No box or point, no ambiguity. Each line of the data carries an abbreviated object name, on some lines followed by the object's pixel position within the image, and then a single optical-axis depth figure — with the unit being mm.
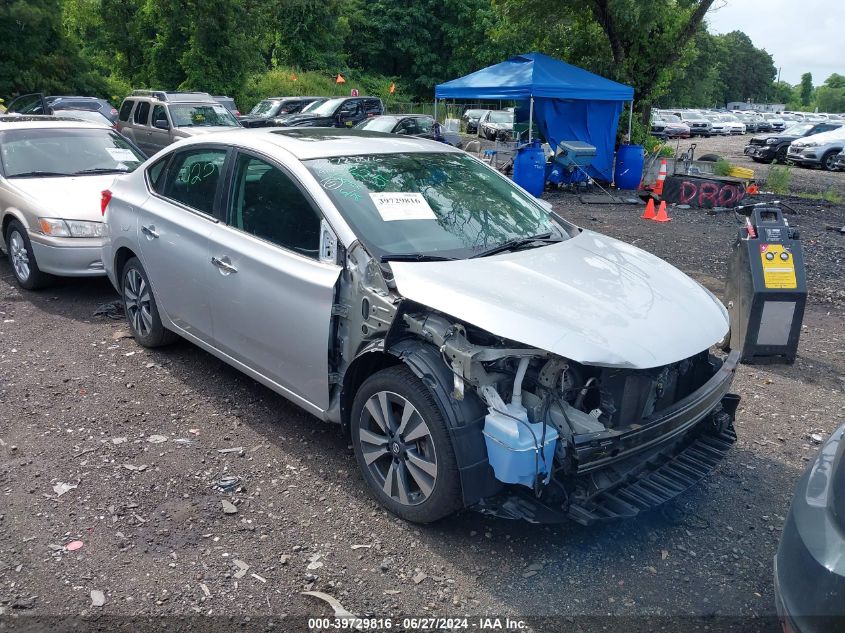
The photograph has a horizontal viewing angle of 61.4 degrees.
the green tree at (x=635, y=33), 17250
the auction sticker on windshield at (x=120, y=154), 8031
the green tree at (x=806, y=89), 147500
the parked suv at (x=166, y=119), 15367
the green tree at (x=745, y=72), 93250
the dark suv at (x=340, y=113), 21031
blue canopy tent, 15555
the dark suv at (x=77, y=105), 21616
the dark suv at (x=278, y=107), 23438
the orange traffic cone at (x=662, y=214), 12305
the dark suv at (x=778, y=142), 25812
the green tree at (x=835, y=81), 151975
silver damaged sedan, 3104
